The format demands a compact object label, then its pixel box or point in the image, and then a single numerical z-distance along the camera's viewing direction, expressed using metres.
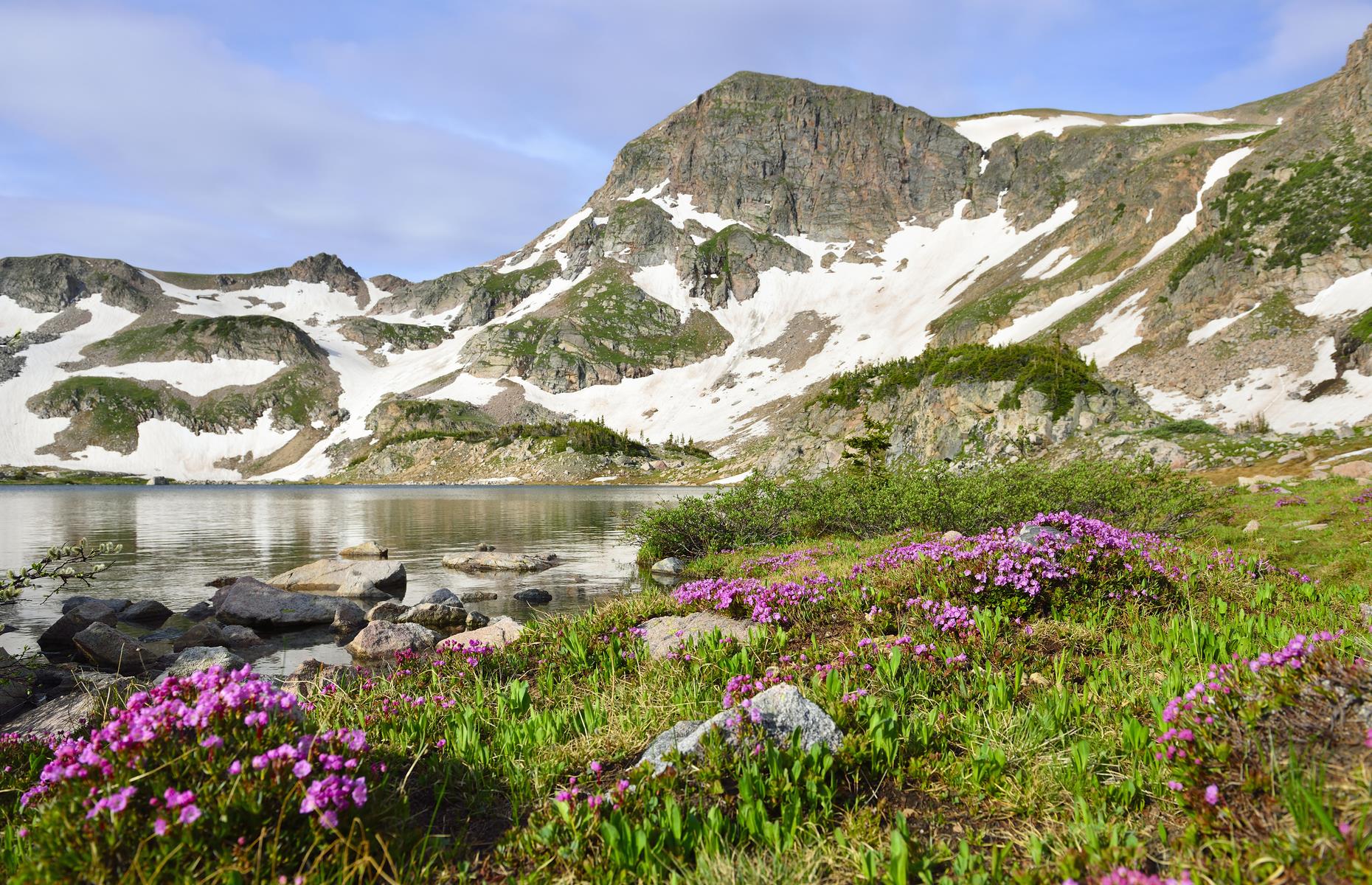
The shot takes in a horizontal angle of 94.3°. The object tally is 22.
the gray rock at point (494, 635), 10.65
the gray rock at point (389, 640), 13.95
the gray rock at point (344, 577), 22.97
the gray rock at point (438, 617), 17.47
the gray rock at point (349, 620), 17.43
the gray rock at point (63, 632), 15.34
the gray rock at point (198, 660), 12.01
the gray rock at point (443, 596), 18.41
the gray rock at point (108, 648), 13.93
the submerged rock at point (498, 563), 27.95
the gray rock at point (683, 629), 8.33
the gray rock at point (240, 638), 15.92
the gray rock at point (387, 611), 18.56
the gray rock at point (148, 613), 18.69
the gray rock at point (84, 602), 18.62
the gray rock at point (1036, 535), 8.98
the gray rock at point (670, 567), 23.20
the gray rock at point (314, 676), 8.05
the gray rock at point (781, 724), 4.52
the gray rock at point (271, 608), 17.91
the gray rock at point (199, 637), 15.77
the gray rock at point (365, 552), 31.56
